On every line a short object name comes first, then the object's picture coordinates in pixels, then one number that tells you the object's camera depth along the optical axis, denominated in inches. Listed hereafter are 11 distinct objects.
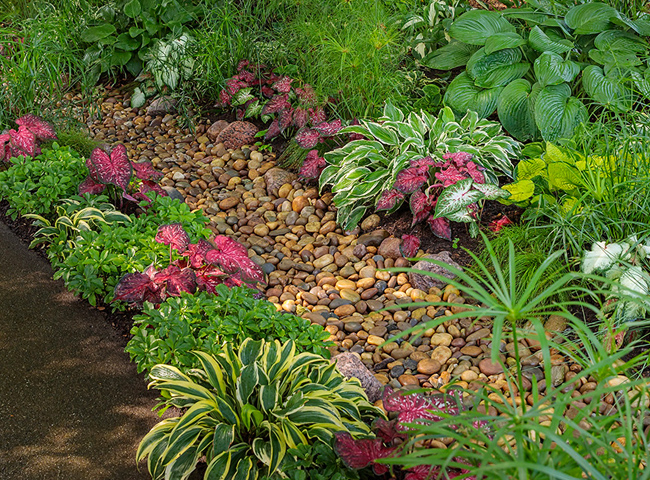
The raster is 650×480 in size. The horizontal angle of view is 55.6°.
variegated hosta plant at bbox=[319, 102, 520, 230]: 128.1
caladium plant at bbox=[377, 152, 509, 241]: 117.9
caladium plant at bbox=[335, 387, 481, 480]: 68.1
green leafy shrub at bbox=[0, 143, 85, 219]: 129.8
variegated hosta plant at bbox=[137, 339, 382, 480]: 74.5
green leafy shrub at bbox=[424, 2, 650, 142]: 135.7
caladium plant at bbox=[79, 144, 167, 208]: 123.6
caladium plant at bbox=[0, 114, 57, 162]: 139.3
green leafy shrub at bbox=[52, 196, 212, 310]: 108.8
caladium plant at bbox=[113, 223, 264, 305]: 102.8
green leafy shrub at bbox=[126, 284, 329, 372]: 91.8
